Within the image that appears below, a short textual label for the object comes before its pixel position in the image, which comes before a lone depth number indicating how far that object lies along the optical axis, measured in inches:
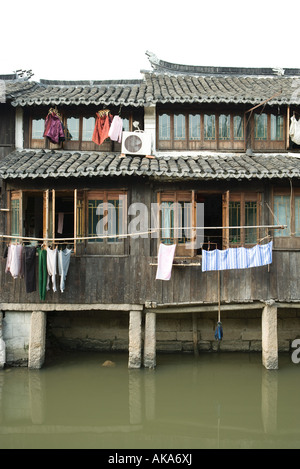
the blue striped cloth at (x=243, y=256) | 450.6
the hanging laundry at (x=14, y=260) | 455.8
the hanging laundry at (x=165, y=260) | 451.5
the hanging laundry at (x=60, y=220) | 582.1
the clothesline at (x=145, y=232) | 437.4
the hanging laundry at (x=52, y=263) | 453.1
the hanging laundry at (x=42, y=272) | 459.8
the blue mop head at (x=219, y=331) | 458.3
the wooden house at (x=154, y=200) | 468.4
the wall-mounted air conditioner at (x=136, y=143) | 486.9
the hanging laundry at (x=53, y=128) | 490.9
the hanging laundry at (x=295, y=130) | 496.1
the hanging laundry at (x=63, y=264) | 456.1
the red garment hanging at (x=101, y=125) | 497.0
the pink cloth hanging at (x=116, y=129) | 492.7
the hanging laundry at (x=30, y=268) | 458.6
